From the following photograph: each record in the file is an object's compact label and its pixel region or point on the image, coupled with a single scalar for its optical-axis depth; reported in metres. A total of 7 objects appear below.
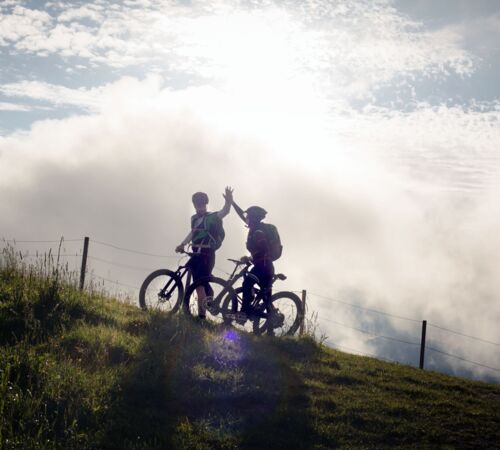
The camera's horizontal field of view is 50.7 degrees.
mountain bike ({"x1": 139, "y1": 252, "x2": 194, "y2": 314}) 10.87
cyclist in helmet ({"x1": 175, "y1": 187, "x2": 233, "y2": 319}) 10.82
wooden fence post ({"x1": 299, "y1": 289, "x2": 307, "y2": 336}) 10.95
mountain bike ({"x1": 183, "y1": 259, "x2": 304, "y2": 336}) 10.65
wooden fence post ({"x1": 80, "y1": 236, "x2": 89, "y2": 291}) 16.16
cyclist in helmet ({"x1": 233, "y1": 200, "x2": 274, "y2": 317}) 10.61
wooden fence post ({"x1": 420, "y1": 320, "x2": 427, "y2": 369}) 15.84
